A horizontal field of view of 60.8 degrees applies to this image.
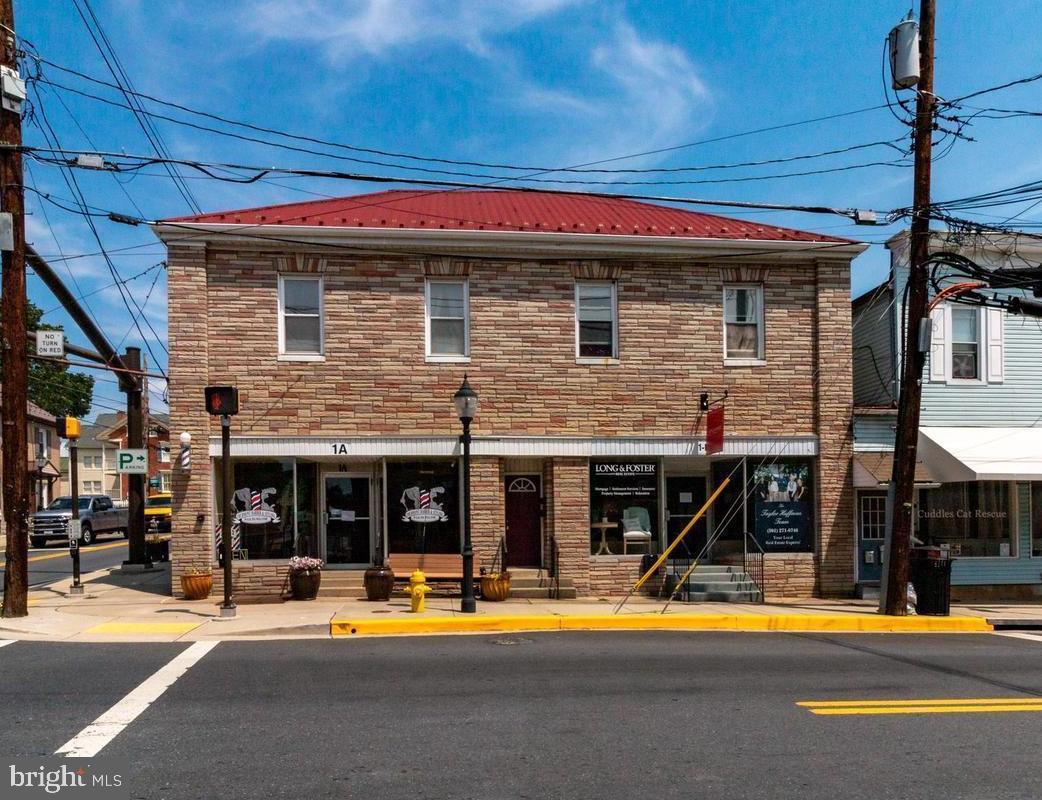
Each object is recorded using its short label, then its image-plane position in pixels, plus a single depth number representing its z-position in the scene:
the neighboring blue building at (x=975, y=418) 17.23
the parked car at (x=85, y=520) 31.73
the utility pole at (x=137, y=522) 21.05
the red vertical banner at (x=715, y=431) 15.88
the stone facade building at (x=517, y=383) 15.70
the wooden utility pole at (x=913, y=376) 14.20
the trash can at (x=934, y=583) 14.69
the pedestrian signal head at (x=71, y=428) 17.30
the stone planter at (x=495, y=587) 15.02
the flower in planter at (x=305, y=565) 15.15
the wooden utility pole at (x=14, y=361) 12.93
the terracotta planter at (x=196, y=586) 14.99
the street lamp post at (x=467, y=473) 13.51
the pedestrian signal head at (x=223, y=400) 13.03
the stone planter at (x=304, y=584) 15.11
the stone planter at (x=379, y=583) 14.71
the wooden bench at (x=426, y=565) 15.65
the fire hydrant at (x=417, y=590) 13.36
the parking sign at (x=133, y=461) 18.36
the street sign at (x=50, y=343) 17.89
